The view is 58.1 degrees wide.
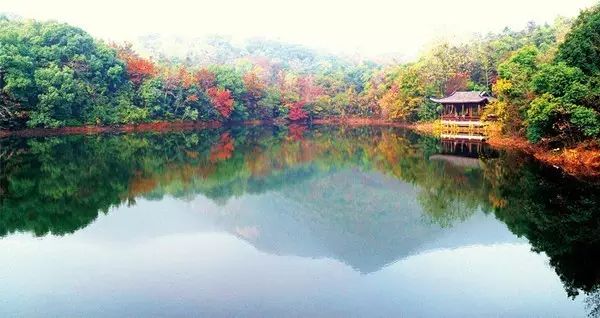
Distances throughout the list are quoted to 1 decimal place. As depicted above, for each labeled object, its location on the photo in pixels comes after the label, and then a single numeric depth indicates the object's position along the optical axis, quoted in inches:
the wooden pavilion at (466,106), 1525.6
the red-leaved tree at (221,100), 2288.0
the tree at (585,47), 791.7
